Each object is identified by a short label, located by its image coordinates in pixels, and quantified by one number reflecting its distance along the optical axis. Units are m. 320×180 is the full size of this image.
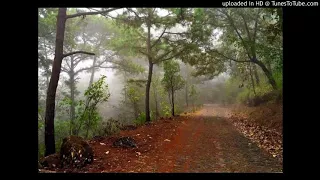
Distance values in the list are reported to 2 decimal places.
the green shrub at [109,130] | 11.85
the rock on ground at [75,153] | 7.08
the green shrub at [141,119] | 16.93
